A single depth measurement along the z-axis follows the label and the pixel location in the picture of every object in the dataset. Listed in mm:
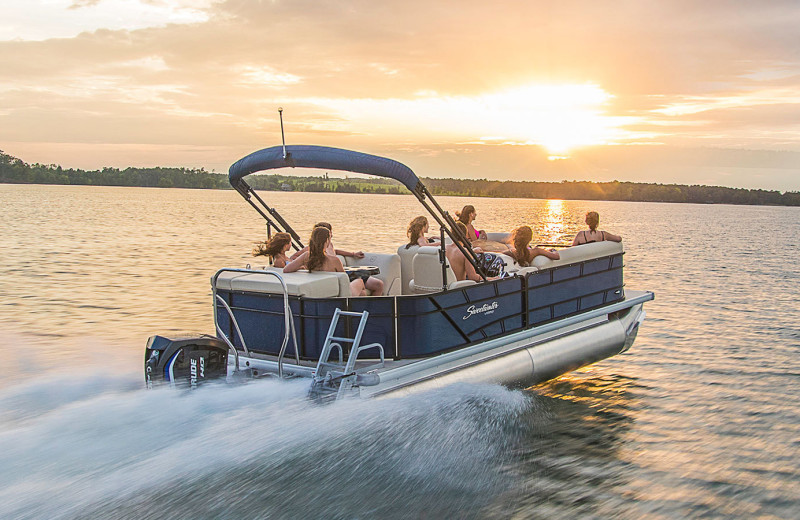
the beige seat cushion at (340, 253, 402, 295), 7195
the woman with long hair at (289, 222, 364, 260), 6423
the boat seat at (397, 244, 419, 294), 7309
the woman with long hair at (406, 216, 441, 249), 7191
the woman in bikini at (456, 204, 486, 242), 8565
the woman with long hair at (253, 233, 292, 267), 6574
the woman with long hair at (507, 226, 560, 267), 7473
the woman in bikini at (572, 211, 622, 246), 8844
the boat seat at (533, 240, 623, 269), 7465
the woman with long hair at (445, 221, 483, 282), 7035
